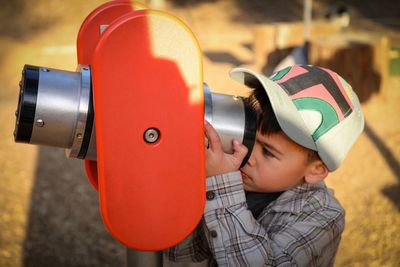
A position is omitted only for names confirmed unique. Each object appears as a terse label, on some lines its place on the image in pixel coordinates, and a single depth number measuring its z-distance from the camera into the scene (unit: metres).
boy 1.14
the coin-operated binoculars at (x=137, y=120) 0.88
